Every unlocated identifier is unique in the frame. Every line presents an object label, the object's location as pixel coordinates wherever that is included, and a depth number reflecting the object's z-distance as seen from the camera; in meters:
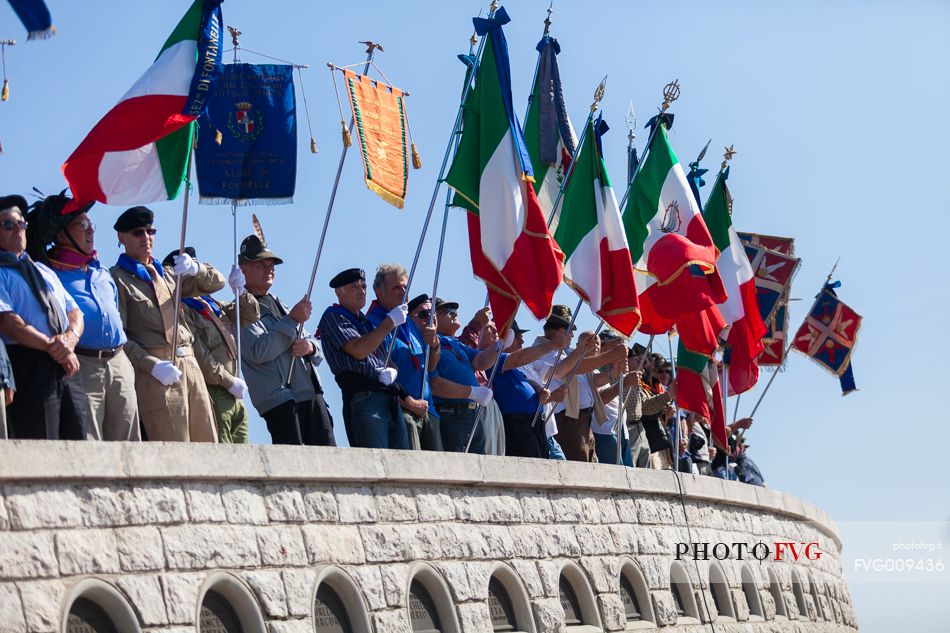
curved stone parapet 8.20
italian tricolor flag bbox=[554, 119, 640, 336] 13.85
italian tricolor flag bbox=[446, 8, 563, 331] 12.82
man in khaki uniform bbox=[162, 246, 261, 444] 10.36
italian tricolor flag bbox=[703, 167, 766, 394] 17.28
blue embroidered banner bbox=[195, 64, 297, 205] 11.17
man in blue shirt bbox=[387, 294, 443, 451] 11.87
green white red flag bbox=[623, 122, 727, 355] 15.17
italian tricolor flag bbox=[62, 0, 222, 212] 9.62
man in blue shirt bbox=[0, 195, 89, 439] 8.46
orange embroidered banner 11.94
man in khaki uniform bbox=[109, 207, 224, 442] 9.77
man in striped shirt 11.27
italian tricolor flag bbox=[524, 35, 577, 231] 15.25
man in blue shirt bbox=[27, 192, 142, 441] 9.05
